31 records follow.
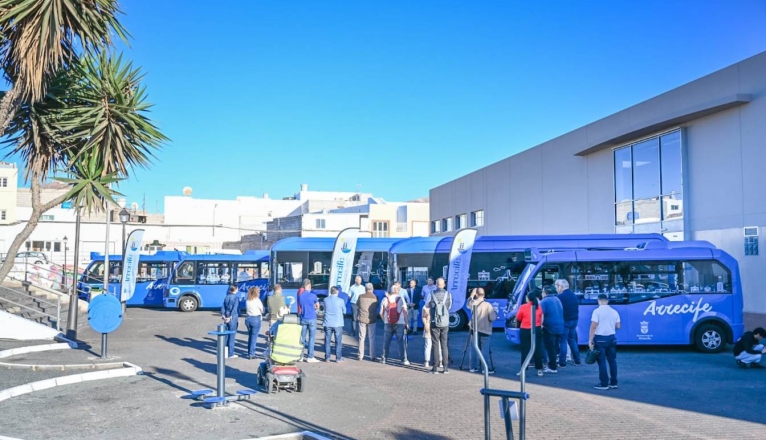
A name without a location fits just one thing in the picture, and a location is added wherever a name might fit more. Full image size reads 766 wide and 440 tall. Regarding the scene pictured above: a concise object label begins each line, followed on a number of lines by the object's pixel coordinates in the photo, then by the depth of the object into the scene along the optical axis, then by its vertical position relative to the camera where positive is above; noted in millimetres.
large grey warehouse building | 18016 +3313
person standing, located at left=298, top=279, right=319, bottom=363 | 13484 -1102
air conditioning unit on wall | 17734 +717
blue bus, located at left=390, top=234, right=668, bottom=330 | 20234 +210
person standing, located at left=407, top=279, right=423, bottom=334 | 17484 -1170
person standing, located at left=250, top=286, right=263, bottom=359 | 13547 -1178
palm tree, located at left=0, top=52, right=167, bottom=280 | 15070 +3124
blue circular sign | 11875 -992
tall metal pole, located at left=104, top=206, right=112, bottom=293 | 20272 +133
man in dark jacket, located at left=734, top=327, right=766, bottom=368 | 12820 -1700
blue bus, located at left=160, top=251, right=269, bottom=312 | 27516 -745
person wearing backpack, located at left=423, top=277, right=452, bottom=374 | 12242 -1135
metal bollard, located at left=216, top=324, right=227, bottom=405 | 8914 -1466
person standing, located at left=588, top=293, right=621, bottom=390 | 10773 -1286
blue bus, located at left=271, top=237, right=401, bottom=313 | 24031 +48
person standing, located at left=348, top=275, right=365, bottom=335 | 16391 -775
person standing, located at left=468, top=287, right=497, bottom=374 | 12258 -1075
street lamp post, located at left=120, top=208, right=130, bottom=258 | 23469 +1631
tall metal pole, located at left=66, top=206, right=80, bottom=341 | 15406 -1322
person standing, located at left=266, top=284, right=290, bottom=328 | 13461 -921
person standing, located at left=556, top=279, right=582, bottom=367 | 13258 -1233
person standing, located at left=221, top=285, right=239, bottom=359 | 14594 -1101
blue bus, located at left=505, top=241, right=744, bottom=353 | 15922 -626
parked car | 30562 +119
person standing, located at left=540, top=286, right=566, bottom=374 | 12391 -1266
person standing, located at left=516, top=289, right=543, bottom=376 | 11875 -1220
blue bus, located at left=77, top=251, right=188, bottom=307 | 28547 -716
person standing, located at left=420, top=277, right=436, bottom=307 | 18353 -703
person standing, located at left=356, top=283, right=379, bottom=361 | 13750 -1161
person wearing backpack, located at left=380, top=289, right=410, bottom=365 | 13352 -1144
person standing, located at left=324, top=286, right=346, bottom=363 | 13422 -1214
